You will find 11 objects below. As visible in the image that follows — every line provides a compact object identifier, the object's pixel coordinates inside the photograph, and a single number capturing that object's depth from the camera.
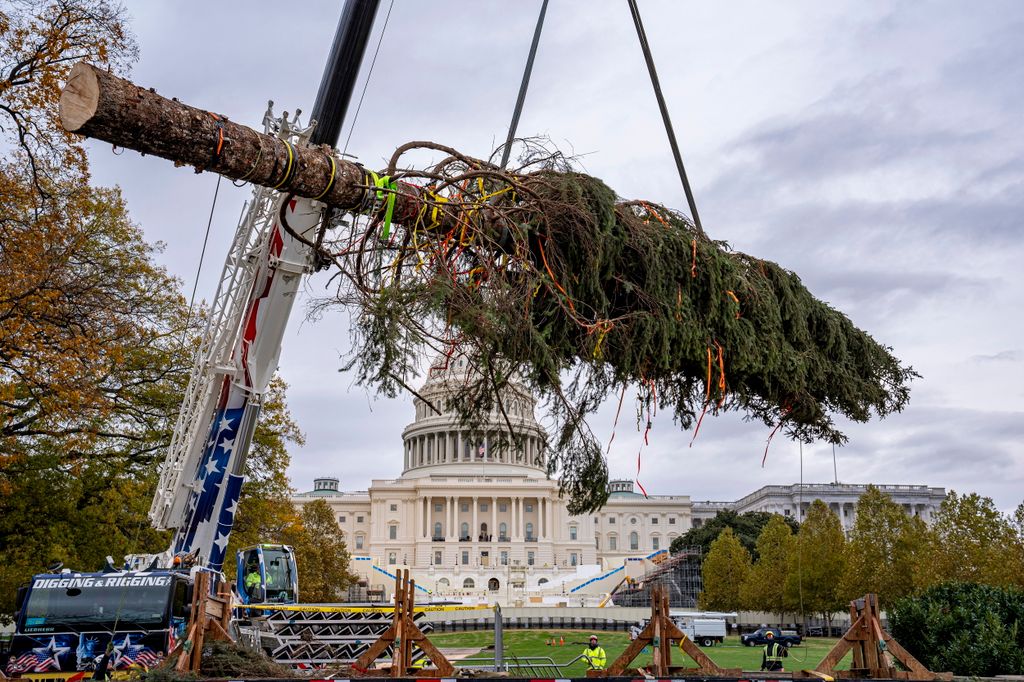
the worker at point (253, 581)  23.67
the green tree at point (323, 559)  52.04
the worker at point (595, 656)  16.52
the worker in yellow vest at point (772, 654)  19.84
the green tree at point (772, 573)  54.28
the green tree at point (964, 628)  12.57
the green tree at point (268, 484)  32.06
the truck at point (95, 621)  11.94
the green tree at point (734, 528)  95.50
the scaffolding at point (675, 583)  93.06
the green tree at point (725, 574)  67.56
